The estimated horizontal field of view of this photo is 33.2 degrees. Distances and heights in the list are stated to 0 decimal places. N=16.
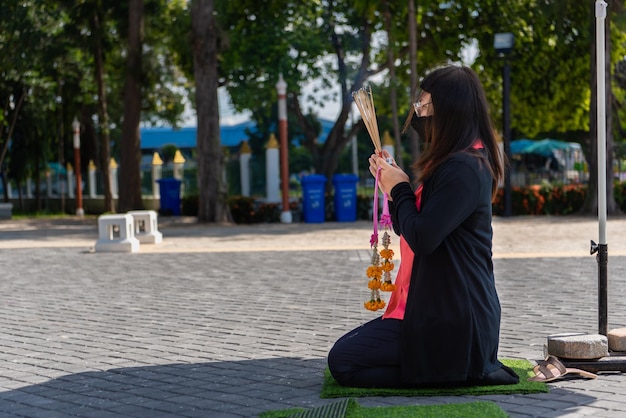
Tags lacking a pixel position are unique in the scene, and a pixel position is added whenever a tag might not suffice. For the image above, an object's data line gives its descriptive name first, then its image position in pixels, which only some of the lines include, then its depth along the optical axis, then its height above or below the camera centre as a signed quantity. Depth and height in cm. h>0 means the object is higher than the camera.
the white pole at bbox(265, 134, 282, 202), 2631 +29
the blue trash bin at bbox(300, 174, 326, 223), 2420 -37
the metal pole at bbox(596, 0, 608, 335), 616 +2
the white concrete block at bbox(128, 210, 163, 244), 1803 -73
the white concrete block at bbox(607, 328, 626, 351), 621 -95
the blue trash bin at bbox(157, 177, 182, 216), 3022 -35
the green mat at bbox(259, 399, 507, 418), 480 -107
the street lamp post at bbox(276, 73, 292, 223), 2431 +101
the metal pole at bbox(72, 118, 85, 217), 3403 +43
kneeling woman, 516 -27
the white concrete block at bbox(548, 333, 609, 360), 591 -94
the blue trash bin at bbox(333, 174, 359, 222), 2444 -32
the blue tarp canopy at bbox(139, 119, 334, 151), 5975 +281
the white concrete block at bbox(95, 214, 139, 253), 1623 -79
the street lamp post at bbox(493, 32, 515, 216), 2320 +214
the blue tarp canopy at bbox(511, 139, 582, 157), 4031 +133
